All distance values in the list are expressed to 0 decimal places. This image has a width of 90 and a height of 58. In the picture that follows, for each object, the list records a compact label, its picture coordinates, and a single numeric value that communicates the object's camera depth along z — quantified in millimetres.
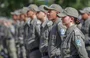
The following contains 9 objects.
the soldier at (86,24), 13406
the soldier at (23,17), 16756
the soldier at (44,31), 12562
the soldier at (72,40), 9711
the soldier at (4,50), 20789
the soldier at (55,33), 11368
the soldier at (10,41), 20734
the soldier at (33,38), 13828
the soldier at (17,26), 18759
